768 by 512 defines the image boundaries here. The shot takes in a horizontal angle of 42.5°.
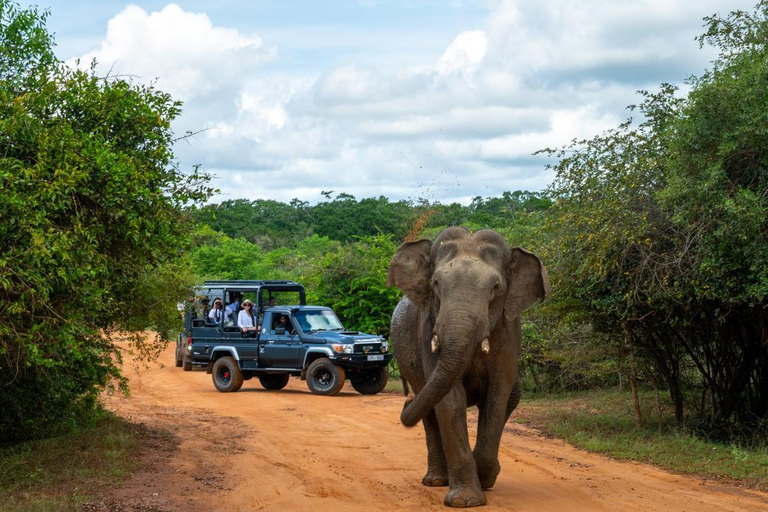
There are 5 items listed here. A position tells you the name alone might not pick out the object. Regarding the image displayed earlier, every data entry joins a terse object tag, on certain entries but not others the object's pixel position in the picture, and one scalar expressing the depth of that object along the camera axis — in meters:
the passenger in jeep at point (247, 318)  22.67
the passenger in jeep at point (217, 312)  23.73
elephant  8.73
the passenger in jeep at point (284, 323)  22.27
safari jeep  21.36
